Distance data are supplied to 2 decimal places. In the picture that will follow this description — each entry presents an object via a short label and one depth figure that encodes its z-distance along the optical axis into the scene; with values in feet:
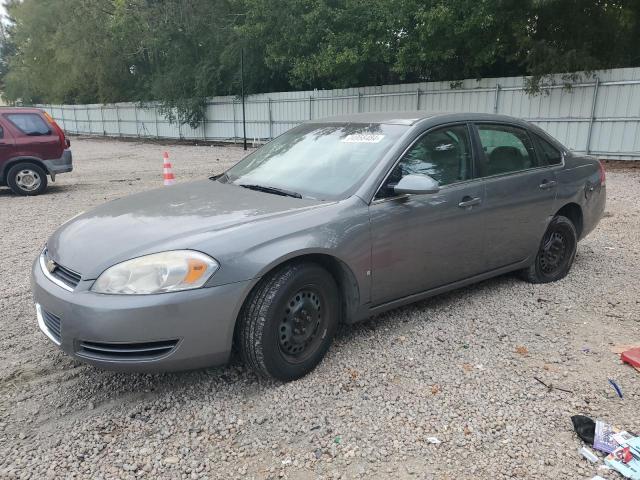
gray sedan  8.82
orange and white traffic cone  28.27
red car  32.71
